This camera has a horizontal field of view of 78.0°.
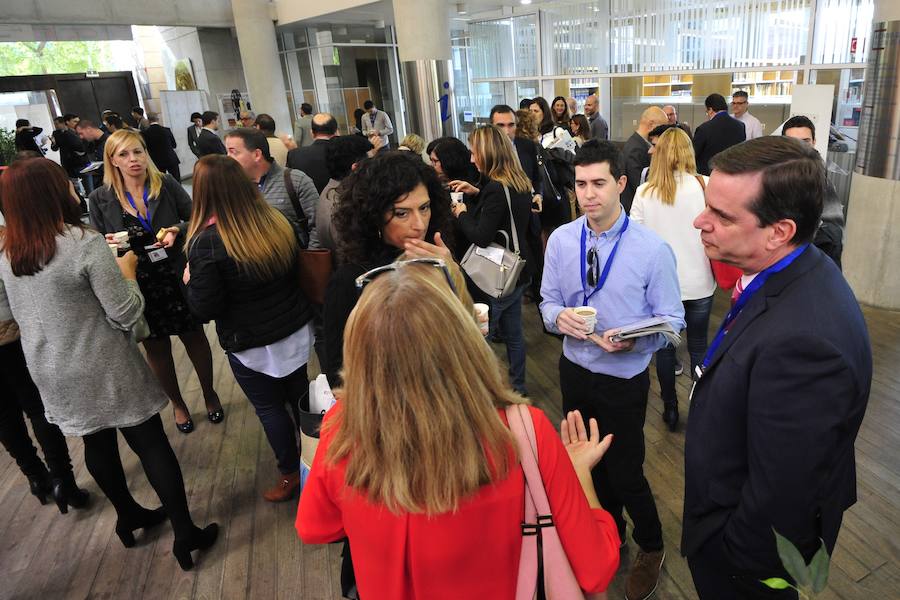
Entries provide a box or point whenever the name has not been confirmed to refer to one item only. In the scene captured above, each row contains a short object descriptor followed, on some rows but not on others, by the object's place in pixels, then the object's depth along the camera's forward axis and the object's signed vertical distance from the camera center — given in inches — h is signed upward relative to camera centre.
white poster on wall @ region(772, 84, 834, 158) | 201.5 -11.8
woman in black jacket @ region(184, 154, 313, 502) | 90.5 -25.6
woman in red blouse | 37.1 -23.4
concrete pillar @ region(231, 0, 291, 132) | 437.4 +55.4
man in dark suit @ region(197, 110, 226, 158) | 344.2 -5.6
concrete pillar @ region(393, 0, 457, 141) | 313.3 +24.8
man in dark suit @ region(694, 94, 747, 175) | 217.6 -20.3
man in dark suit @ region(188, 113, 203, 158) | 387.4 +1.0
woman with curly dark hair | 69.8 -13.6
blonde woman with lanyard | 123.4 -18.3
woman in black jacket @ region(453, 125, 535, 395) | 121.6 -23.1
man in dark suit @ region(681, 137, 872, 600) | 44.0 -24.0
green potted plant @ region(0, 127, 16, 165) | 364.2 +2.6
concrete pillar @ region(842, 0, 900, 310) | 165.3 -37.8
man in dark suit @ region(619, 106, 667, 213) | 181.6 -17.8
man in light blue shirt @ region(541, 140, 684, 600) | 80.3 -30.9
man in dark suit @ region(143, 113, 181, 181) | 382.3 -6.7
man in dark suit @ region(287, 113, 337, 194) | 183.2 -11.0
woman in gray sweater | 78.2 -25.5
